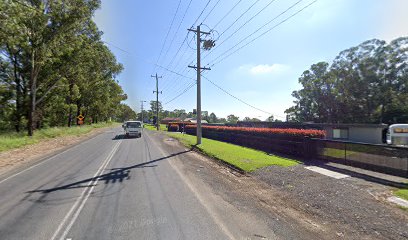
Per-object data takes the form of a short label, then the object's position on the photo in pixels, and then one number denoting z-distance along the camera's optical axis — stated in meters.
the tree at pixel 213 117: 161.71
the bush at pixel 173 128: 53.34
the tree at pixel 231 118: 158.25
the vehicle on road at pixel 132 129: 31.33
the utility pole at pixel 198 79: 22.55
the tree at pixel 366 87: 49.28
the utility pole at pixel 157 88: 58.83
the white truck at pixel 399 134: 25.60
